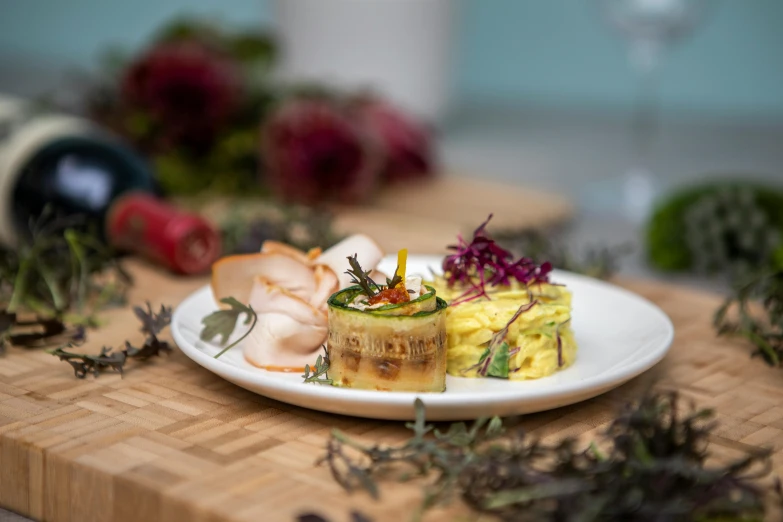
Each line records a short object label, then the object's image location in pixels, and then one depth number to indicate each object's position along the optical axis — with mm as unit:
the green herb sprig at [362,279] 905
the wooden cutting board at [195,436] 838
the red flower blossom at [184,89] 1469
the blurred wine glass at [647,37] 1582
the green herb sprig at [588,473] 810
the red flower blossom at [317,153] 1431
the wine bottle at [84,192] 1171
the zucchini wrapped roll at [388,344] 891
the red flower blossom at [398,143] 1596
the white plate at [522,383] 875
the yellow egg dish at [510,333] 940
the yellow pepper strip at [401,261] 919
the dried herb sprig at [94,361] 958
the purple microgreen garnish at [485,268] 966
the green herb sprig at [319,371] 907
